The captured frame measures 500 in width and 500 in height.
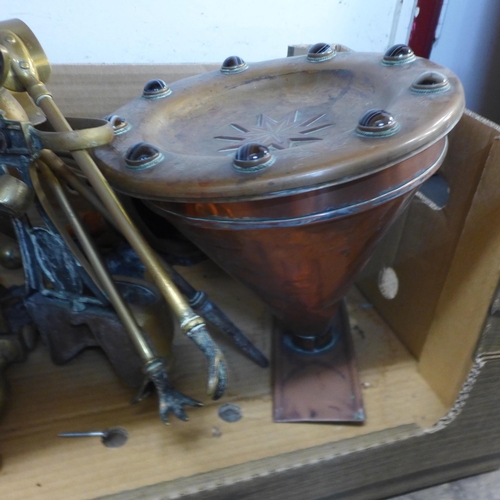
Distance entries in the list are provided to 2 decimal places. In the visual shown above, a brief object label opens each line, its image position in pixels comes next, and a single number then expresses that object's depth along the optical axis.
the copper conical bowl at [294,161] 0.40
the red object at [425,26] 1.32
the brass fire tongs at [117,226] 0.49
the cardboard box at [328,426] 0.57
